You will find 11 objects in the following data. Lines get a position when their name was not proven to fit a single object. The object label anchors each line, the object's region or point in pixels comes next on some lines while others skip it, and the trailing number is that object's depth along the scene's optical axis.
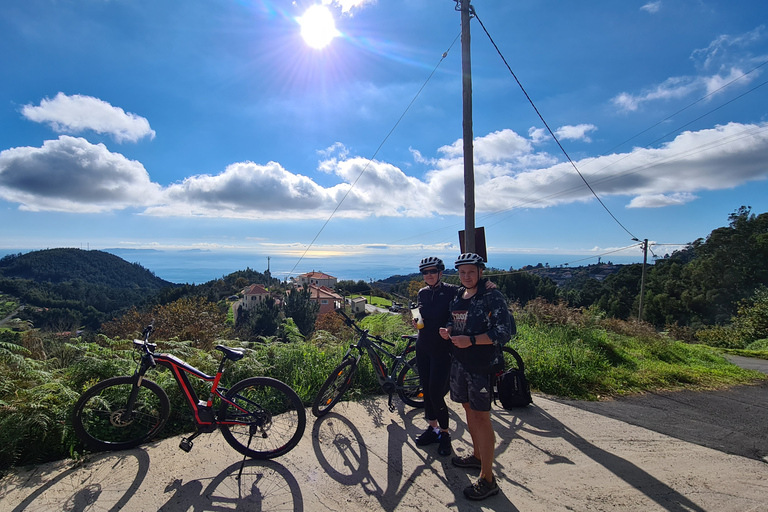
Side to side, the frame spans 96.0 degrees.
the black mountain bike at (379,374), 4.05
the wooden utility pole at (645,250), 24.23
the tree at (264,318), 34.38
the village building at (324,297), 53.34
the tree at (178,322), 9.44
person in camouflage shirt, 2.61
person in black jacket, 3.29
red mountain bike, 3.06
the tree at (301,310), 38.59
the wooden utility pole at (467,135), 5.32
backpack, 4.22
